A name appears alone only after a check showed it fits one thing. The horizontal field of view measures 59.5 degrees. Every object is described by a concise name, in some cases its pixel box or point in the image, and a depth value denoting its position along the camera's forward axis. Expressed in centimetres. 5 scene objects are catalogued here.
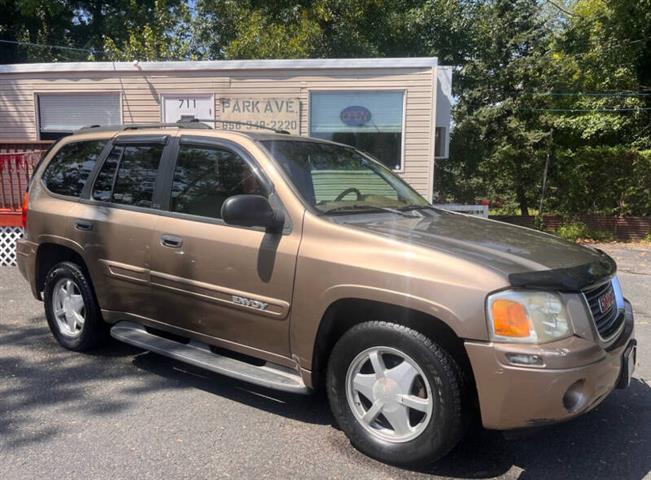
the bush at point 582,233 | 1331
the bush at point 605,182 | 1333
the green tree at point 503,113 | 1527
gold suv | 274
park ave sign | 1033
